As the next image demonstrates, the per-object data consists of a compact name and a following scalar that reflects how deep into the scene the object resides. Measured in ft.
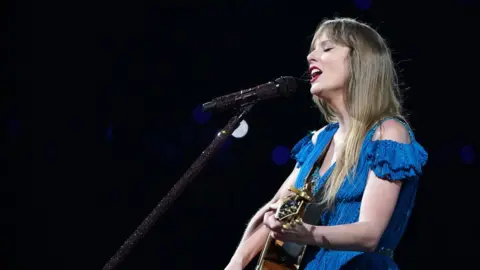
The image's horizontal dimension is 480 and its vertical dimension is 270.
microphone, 40.44
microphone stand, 40.40
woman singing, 39.90
